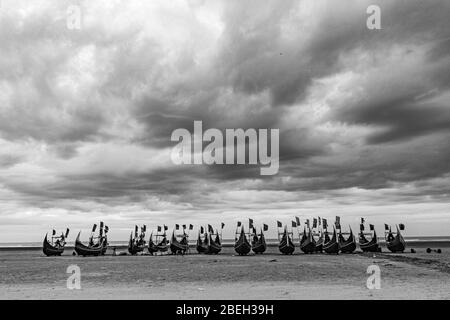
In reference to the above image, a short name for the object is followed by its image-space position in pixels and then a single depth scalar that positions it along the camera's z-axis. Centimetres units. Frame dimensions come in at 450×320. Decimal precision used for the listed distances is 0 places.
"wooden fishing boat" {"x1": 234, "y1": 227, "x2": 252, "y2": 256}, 7525
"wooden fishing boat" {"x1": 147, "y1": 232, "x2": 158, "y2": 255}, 8608
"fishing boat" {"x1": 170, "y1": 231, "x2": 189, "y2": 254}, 8438
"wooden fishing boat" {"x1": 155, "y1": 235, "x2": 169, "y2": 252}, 9019
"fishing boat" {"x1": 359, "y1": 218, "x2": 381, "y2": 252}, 8200
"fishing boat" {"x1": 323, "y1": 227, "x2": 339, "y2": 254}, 7625
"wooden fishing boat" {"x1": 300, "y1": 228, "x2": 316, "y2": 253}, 7832
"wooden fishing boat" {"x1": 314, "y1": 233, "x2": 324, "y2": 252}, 8120
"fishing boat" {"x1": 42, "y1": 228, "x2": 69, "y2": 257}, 8038
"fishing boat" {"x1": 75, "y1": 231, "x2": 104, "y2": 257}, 7849
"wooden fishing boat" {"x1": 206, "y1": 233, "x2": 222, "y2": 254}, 8094
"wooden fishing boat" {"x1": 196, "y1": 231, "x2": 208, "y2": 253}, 8506
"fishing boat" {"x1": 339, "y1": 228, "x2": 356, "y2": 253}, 7819
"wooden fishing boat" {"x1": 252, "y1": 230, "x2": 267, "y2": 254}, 7950
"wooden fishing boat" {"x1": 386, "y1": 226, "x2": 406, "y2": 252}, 7725
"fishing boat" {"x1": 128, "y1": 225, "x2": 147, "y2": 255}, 8505
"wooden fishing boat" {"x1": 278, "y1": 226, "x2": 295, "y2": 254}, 7525
